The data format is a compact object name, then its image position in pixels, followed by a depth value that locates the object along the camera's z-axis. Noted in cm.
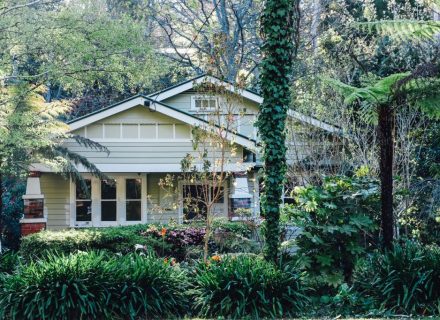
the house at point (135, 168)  1678
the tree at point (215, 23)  2544
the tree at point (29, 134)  1243
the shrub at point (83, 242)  1325
